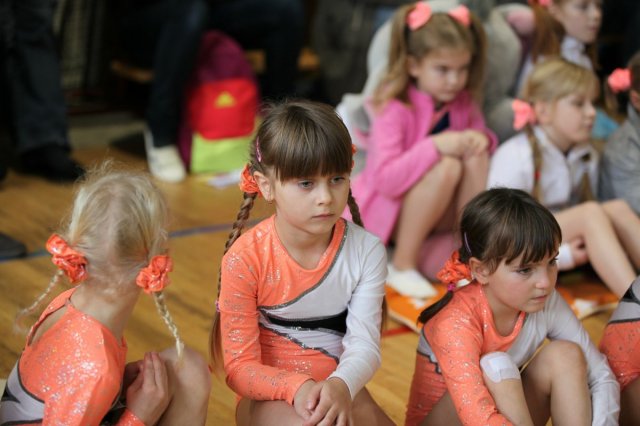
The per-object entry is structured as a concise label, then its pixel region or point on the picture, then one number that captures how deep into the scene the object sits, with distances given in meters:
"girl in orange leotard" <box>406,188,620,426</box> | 4.57
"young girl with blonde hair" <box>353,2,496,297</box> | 5.38
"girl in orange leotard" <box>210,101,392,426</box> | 4.51
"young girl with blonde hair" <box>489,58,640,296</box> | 5.34
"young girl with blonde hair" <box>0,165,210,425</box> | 4.37
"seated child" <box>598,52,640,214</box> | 5.45
